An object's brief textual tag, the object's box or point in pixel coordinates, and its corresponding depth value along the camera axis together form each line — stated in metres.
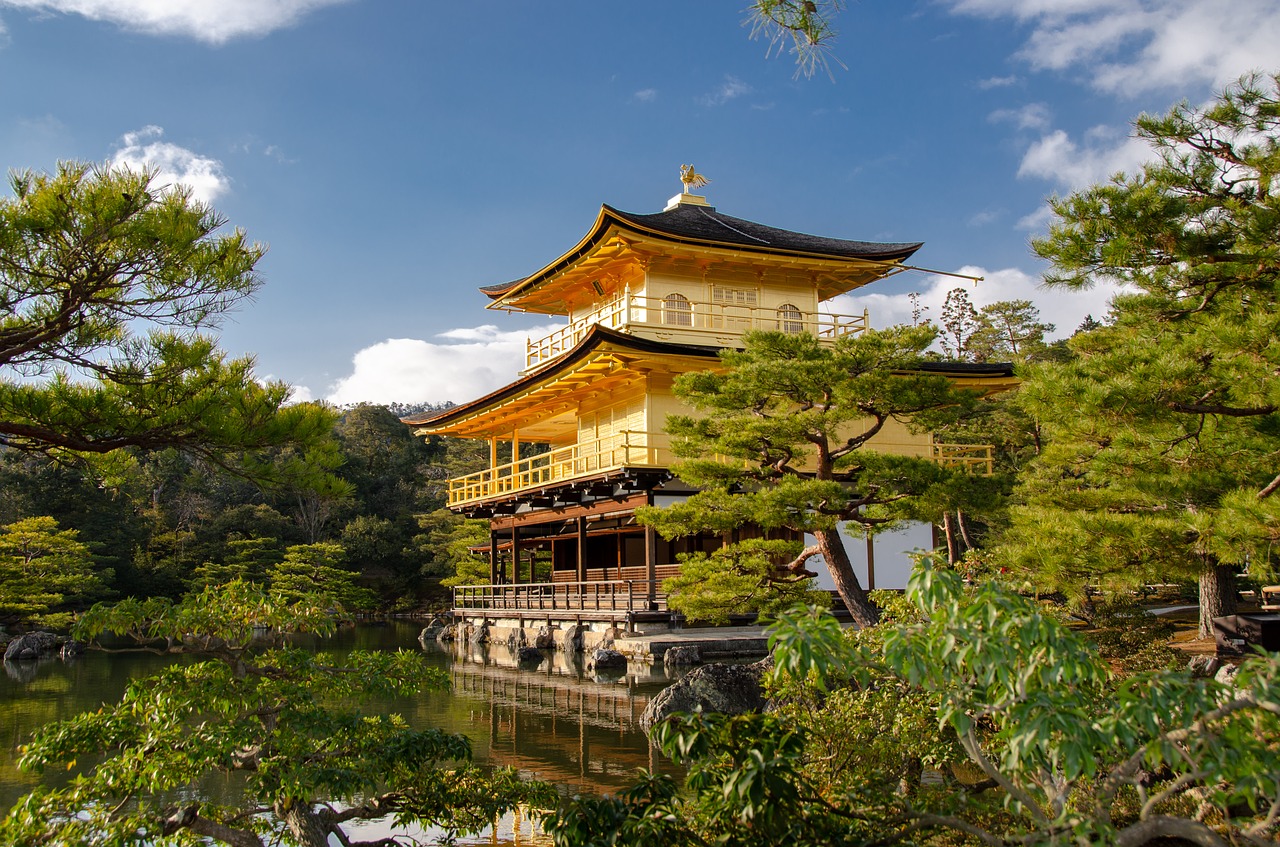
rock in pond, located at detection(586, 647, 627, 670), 15.28
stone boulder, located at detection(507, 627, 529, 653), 19.44
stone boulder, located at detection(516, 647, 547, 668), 17.73
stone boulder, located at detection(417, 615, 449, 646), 24.76
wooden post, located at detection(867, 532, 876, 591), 17.84
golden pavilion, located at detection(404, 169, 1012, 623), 17.42
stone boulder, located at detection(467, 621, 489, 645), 22.19
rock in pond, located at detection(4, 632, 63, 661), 21.48
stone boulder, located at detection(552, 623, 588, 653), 18.00
